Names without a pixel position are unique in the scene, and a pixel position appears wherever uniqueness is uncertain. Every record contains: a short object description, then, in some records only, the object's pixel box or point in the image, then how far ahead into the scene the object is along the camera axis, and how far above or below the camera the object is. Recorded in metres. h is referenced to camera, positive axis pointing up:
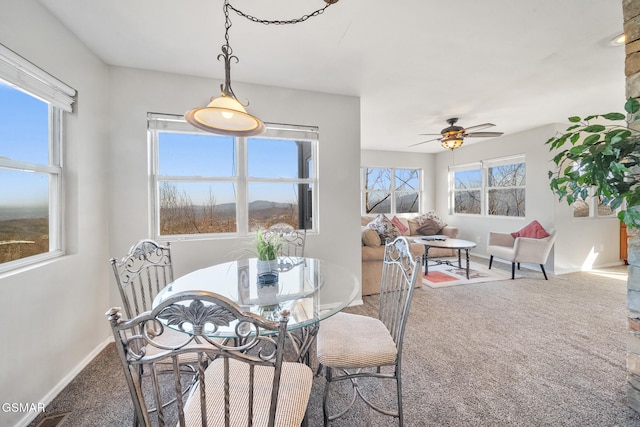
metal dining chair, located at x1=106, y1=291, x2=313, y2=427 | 0.73 -0.42
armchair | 4.05 -0.65
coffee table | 4.18 -0.55
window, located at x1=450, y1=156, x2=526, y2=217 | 5.15 +0.50
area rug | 3.99 -1.07
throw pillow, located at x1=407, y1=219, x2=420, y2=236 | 6.30 -0.39
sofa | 3.54 -0.57
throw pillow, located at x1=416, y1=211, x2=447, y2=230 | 6.18 -0.20
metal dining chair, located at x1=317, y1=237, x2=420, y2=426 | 1.36 -0.73
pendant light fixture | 1.41 +0.56
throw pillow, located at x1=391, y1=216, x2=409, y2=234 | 6.07 -0.33
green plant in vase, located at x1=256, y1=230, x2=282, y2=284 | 1.84 -0.31
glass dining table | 1.34 -0.49
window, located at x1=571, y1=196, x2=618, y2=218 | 4.63 -0.01
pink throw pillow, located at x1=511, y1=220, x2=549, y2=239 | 4.20 -0.36
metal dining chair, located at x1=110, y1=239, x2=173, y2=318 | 1.54 -0.41
